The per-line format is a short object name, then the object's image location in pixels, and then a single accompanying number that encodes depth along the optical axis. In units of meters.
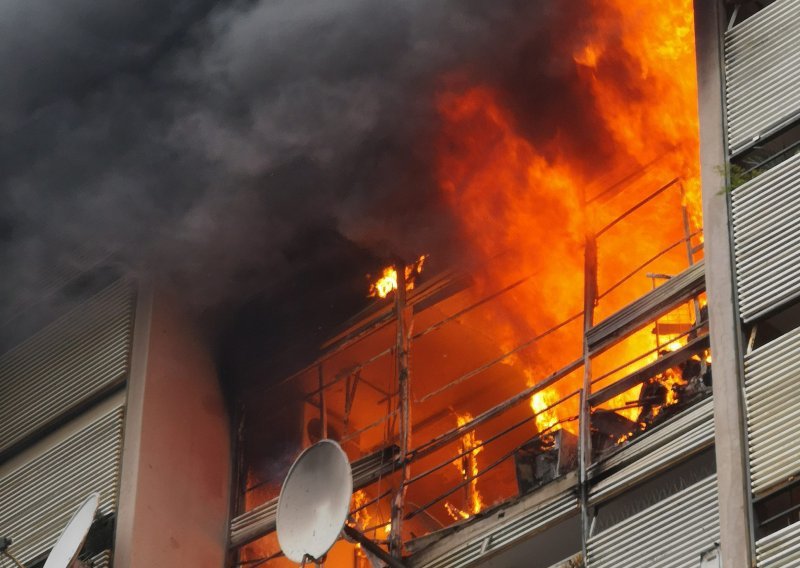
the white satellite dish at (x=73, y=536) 14.45
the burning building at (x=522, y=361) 12.77
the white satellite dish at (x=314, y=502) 13.59
